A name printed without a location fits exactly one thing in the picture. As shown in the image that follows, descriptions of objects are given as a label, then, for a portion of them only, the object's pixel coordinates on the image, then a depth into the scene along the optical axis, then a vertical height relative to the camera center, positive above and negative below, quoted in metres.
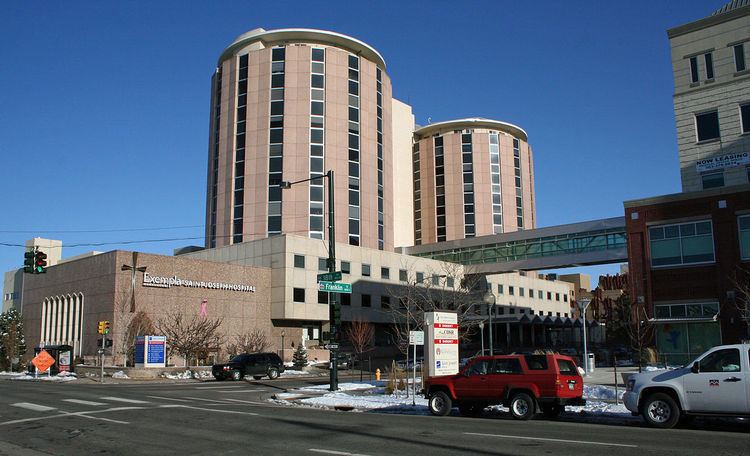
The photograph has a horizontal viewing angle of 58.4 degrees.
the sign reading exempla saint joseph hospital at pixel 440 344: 23.88 -0.58
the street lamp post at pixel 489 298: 29.33 +1.29
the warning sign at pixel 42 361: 42.84 -1.88
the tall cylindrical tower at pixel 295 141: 76.50 +21.95
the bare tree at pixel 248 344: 58.31 -1.26
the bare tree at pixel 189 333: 51.41 -0.24
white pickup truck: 14.77 -1.46
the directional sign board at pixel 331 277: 29.47 +2.25
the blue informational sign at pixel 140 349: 46.47 -1.27
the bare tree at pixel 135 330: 52.59 +0.04
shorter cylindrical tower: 105.94 +23.20
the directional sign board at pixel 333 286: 29.35 +1.84
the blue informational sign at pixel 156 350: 46.44 -1.34
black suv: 42.56 -2.40
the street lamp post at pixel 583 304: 27.27 +0.92
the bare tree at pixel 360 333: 64.74 -0.48
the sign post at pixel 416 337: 24.45 -0.34
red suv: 18.19 -1.65
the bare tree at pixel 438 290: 67.75 +4.10
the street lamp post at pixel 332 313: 29.36 +0.68
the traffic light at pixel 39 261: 31.73 +3.29
